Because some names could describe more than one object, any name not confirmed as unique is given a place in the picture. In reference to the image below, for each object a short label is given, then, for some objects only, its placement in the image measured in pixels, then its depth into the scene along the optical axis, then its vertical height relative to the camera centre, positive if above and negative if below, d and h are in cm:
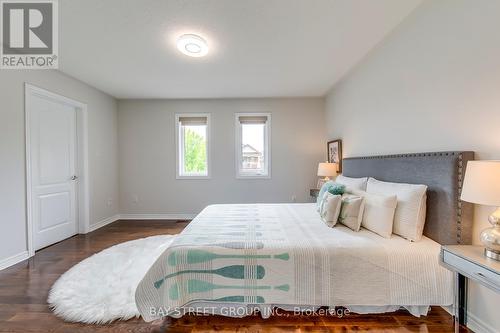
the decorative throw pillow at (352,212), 199 -45
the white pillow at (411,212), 175 -40
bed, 156 -79
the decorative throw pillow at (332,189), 236 -29
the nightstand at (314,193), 388 -54
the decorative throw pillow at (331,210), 210 -45
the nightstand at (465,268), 115 -59
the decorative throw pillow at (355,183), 250 -24
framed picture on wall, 374 +20
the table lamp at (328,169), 368 -11
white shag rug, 172 -114
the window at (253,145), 459 +37
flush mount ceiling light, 235 +130
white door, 296 -8
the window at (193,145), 462 +38
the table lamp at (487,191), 116 -16
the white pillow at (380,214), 181 -44
